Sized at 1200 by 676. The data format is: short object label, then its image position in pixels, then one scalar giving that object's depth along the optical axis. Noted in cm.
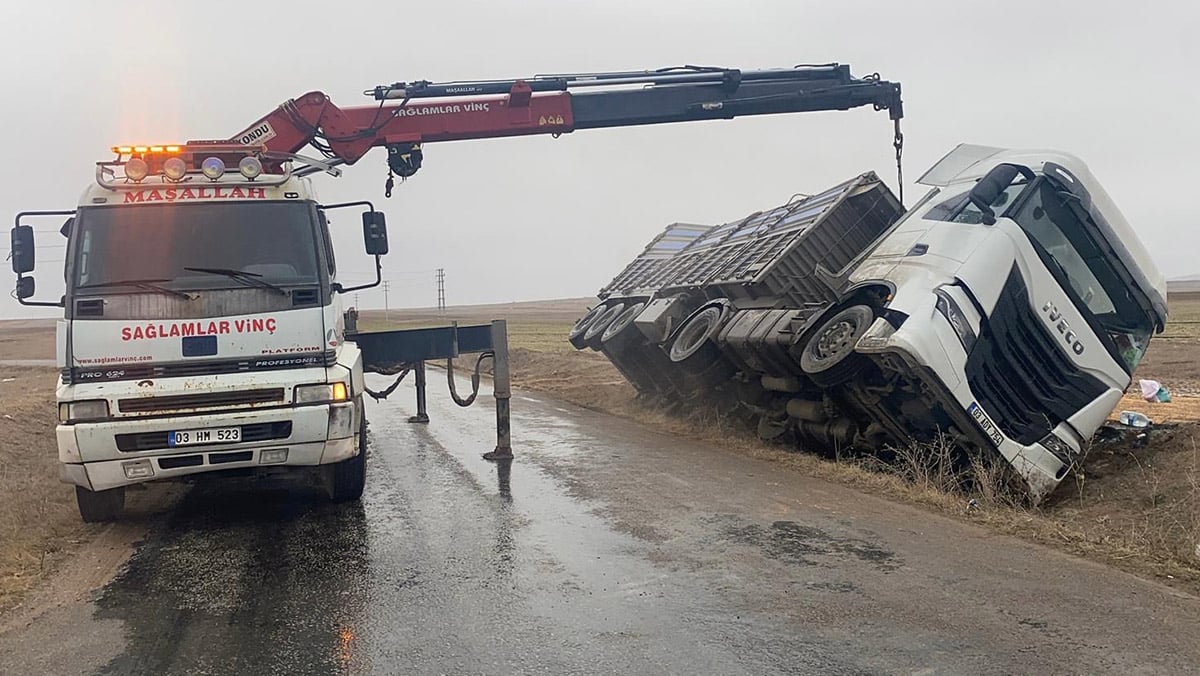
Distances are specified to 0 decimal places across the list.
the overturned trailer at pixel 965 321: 813
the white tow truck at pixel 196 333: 620
